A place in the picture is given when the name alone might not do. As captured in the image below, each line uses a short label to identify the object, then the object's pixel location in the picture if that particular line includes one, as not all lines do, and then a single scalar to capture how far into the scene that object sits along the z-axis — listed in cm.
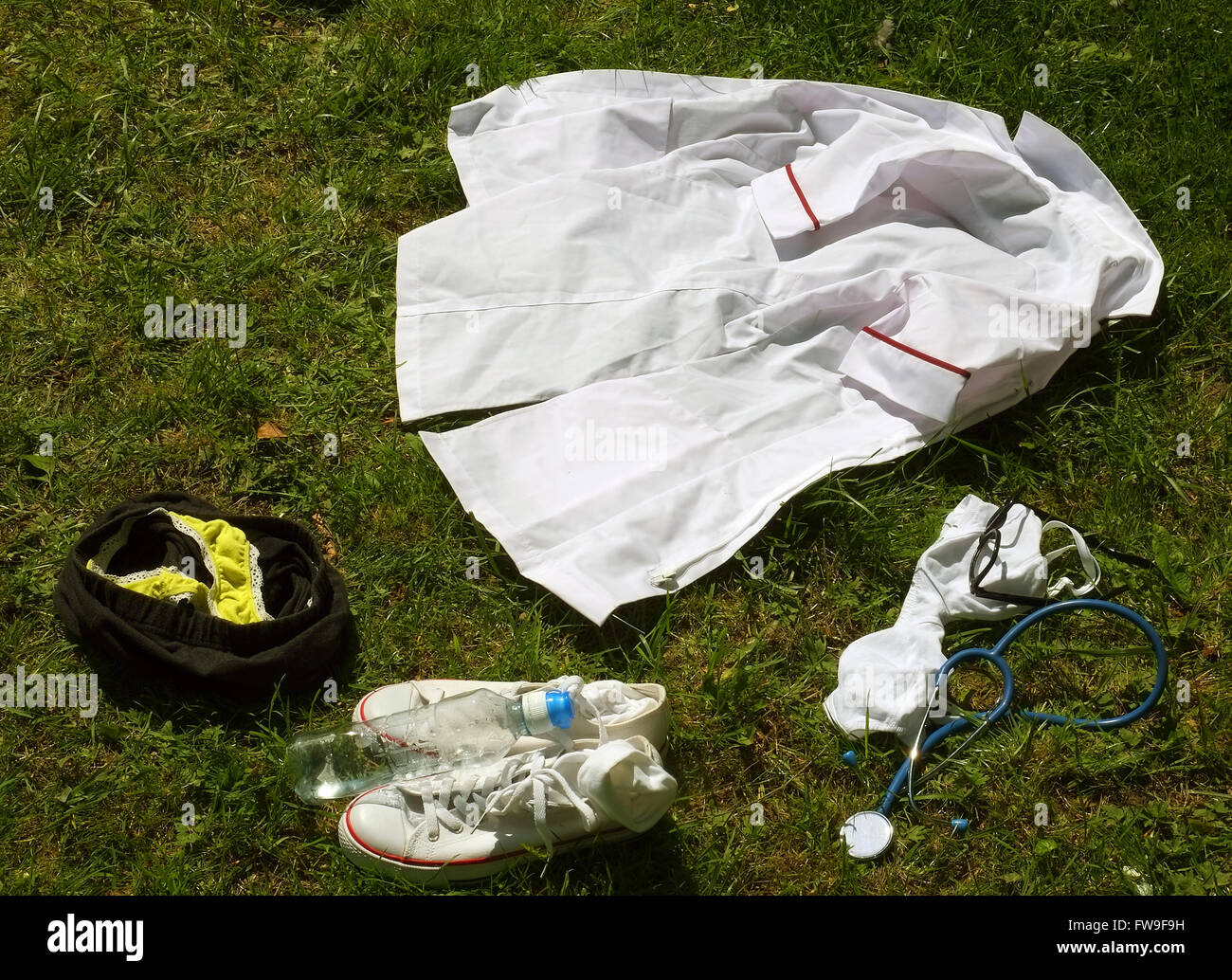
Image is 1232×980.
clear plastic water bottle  260
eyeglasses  280
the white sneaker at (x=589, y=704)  251
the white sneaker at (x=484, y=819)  241
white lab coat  296
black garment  258
